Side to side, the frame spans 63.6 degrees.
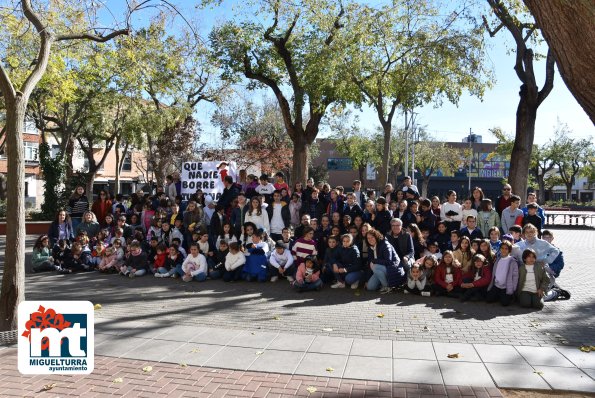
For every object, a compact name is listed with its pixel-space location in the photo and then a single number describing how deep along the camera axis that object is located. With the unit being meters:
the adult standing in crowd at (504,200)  10.55
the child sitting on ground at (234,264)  10.18
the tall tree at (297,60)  15.92
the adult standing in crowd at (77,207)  13.61
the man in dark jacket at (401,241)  9.50
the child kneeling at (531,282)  7.84
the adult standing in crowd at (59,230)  12.46
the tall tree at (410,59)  14.69
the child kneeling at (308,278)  9.16
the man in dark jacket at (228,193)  12.23
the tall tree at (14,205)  6.11
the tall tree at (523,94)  13.24
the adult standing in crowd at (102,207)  13.63
